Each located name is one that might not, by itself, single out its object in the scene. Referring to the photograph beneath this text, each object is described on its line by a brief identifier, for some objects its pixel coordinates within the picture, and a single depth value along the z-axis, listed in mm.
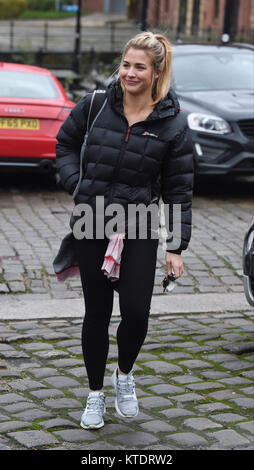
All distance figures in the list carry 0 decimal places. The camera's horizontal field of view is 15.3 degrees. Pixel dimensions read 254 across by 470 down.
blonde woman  4355
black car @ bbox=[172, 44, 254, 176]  11047
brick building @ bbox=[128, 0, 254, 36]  45312
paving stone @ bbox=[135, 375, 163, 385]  5293
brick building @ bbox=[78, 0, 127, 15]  61875
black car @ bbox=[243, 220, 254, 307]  5828
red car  10758
